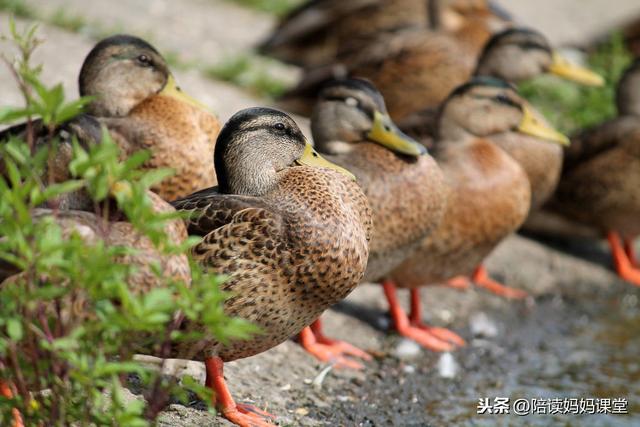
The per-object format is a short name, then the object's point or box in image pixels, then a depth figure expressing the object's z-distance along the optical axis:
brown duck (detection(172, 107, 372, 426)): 7.78
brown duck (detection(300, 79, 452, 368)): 10.53
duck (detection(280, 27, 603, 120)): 15.06
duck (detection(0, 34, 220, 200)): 10.02
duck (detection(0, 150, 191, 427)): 6.93
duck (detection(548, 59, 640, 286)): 14.84
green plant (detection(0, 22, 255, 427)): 5.52
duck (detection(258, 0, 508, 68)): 16.98
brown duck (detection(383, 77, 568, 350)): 11.64
